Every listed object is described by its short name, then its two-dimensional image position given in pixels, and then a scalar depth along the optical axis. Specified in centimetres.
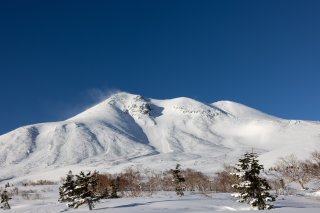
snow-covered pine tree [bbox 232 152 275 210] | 4934
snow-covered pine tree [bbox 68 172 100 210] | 5566
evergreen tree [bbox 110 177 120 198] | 8723
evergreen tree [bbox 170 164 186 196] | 8624
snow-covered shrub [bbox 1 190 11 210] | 7138
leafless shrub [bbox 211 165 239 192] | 11434
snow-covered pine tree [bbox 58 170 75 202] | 5838
